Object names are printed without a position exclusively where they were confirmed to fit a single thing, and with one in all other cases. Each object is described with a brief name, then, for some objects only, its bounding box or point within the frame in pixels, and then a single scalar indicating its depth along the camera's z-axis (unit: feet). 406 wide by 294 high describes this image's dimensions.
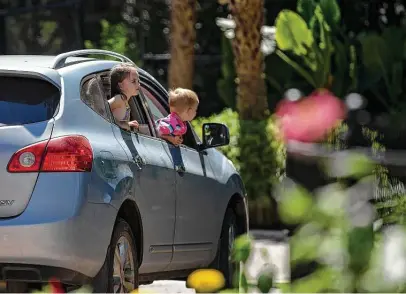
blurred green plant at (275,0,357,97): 121.29
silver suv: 39.55
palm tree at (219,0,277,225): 97.04
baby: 51.55
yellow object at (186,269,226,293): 22.79
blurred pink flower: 28.45
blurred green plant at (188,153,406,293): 19.81
